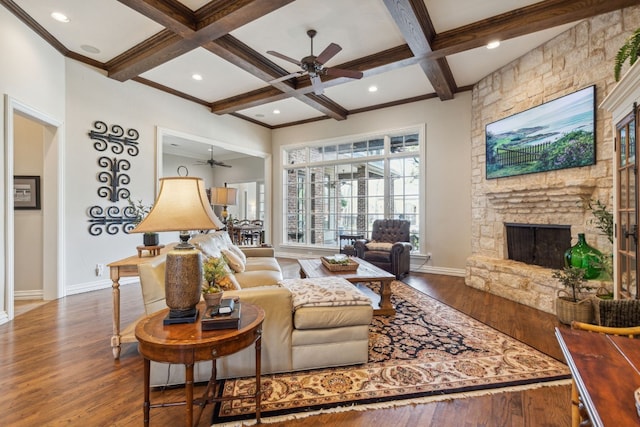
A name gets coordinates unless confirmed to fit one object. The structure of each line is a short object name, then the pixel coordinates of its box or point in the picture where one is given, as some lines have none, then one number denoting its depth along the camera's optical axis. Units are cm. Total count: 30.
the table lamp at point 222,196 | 522
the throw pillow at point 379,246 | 496
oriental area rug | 177
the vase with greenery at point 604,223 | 290
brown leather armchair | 484
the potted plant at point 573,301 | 284
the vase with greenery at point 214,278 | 189
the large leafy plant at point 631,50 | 179
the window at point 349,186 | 592
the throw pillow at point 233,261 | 303
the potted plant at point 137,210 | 449
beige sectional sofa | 193
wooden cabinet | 196
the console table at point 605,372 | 78
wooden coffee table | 320
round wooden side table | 127
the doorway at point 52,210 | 388
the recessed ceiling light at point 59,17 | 321
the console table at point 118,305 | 234
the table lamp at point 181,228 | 144
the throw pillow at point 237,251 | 353
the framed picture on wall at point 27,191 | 393
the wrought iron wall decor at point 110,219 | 431
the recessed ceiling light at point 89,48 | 386
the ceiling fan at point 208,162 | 872
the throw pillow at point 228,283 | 211
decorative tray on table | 353
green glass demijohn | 304
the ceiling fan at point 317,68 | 331
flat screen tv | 329
